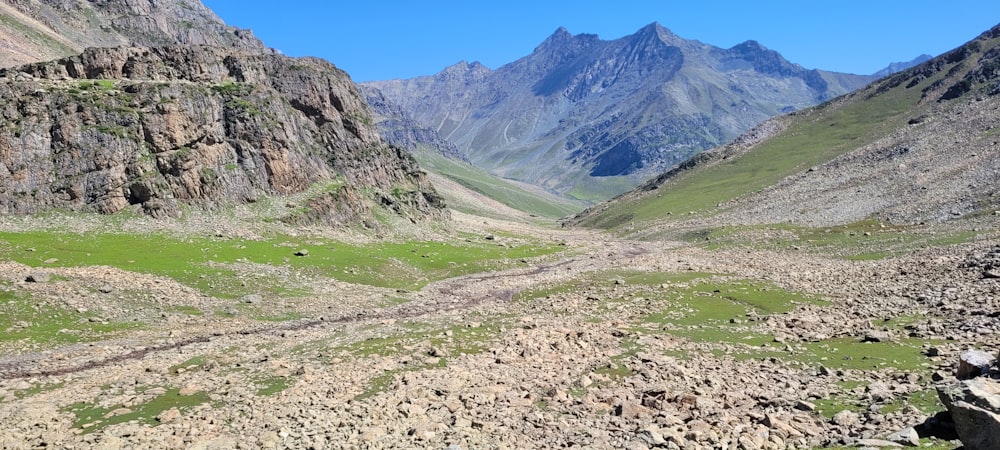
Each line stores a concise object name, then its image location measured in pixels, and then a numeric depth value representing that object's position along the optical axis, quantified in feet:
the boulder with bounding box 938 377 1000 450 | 50.57
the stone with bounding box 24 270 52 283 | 163.53
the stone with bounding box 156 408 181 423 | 87.71
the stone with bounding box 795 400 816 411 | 78.84
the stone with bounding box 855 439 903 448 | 60.90
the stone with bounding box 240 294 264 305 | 184.75
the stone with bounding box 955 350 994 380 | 70.84
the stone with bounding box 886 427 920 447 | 60.08
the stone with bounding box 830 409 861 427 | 71.92
